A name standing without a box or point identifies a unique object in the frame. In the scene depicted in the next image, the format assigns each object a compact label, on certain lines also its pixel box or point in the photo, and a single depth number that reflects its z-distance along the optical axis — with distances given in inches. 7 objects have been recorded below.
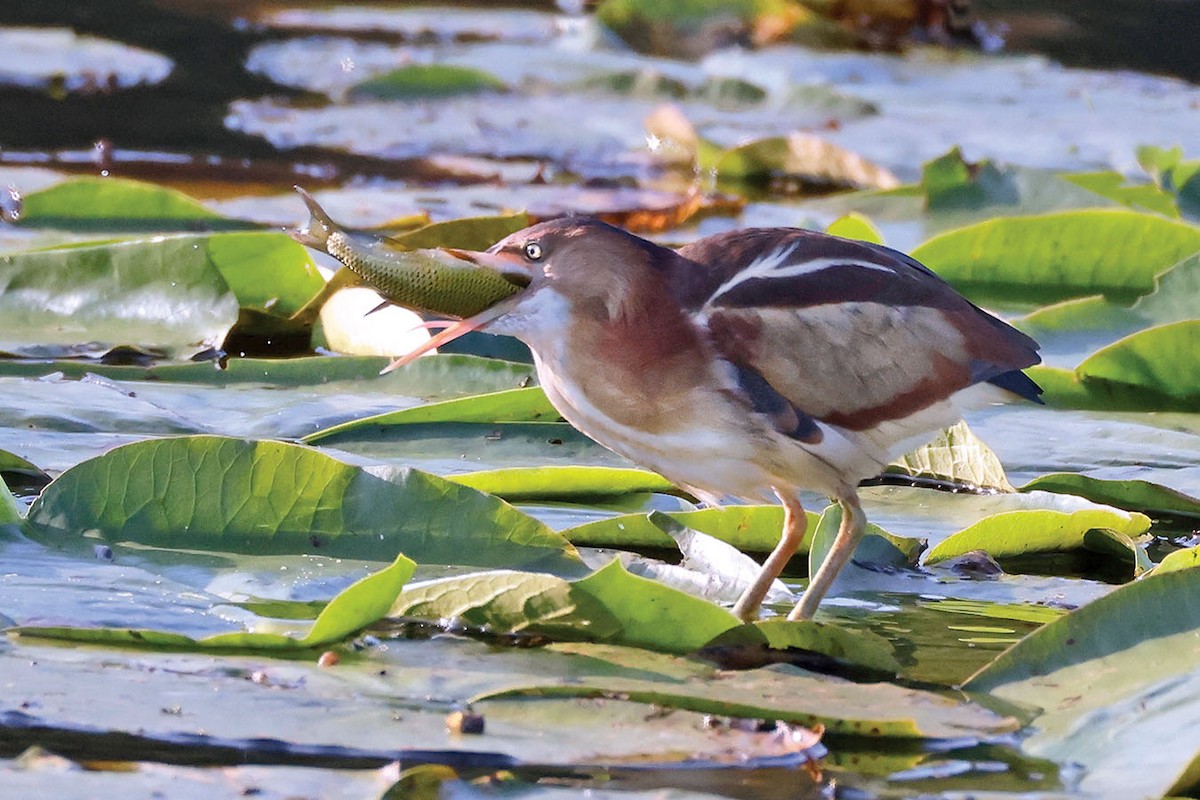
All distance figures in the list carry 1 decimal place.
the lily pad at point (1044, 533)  246.8
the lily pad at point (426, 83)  665.0
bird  220.1
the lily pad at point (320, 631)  187.3
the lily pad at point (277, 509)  225.3
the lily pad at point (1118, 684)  174.1
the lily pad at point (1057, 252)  366.0
